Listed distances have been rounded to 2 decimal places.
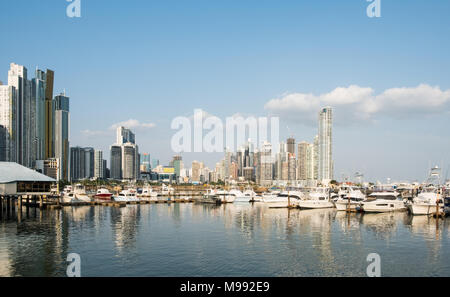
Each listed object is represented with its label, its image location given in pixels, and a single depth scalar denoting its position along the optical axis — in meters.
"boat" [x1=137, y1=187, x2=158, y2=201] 135.25
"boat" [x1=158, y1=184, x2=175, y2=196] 160.00
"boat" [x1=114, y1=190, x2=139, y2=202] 115.94
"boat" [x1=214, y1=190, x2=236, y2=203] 126.56
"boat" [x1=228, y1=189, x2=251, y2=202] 128.75
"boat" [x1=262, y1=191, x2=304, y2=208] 101.24
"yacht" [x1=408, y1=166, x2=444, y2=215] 76.44
